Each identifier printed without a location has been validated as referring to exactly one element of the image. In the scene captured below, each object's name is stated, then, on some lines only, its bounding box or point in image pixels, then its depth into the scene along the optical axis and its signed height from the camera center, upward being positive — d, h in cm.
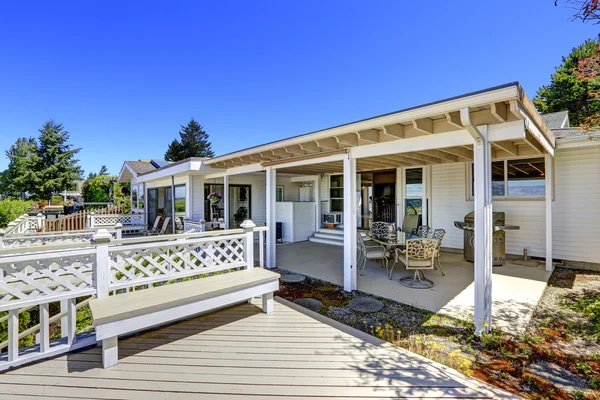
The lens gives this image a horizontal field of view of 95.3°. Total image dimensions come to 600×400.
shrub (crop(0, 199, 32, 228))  1006 -33
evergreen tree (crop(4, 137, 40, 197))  2427 +256
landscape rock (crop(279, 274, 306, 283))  539 -155
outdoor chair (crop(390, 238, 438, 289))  484 -96
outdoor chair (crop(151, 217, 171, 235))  1080 -94
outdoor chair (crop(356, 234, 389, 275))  573 -107
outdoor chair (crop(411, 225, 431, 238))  693 -80
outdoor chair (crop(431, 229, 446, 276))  512 -71
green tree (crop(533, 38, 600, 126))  1795 +742
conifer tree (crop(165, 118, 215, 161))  3394 +741
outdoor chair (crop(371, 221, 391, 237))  710 -73
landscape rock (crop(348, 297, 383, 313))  395 -155
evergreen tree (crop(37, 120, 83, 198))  2508 +382
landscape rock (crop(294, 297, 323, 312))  405 -156
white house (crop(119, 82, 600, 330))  320 +60
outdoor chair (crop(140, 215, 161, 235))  1175 -119
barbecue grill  610 -80
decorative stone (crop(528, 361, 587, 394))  228 -155
